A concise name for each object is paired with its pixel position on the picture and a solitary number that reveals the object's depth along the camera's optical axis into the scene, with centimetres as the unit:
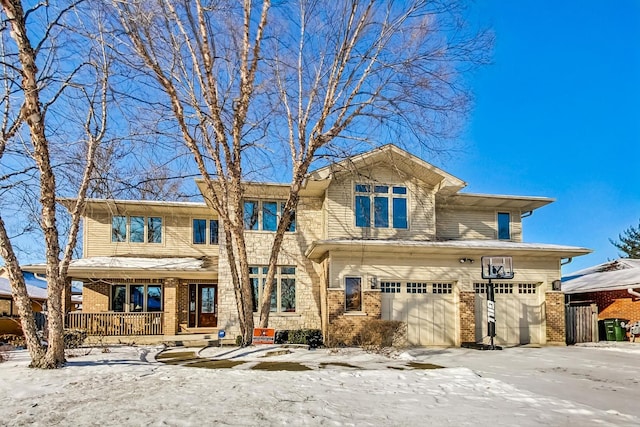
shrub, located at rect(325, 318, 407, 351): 1402
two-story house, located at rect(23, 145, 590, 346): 1536
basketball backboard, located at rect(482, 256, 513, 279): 1466
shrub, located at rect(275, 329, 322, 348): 1441
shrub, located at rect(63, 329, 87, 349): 1268
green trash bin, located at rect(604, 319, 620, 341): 1716
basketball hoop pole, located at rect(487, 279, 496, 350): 1433
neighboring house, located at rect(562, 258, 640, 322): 1795
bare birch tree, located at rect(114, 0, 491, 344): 1218
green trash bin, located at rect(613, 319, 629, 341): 1700
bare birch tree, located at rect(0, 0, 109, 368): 817
